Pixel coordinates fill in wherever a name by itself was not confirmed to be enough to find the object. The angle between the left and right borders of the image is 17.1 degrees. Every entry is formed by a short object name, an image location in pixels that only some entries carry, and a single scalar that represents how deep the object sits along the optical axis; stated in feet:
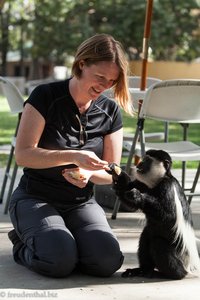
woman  12.00
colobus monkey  11.93
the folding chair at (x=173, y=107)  15.79
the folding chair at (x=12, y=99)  17.37
